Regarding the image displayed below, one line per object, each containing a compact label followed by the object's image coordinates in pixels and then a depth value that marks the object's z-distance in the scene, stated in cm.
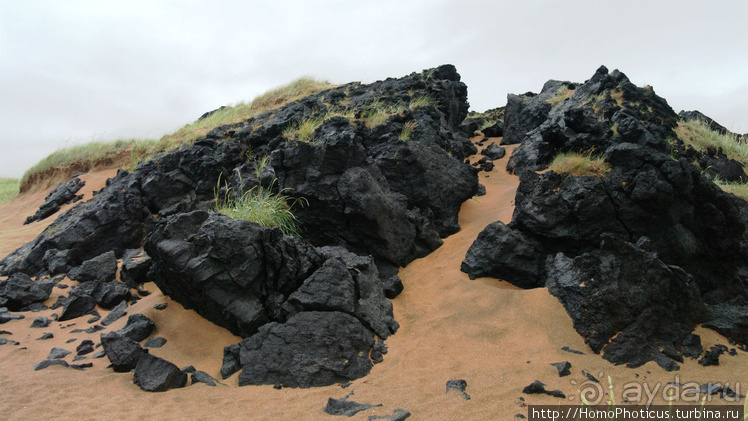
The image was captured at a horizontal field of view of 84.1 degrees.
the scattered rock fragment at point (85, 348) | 522
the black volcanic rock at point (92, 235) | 898
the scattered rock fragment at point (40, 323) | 620
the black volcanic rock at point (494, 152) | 1381
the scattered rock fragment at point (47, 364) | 476
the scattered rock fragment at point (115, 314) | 614
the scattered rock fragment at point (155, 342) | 525
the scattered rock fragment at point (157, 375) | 425
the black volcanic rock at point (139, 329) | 538
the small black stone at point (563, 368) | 399
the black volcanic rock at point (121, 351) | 468
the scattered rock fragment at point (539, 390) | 362
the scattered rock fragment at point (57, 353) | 513
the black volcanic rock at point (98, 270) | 763
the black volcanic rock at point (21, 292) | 691
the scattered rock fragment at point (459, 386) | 377
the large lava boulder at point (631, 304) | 444
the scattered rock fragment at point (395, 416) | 340
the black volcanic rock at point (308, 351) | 447
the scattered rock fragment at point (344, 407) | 362
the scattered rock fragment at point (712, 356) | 413
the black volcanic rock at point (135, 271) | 721
